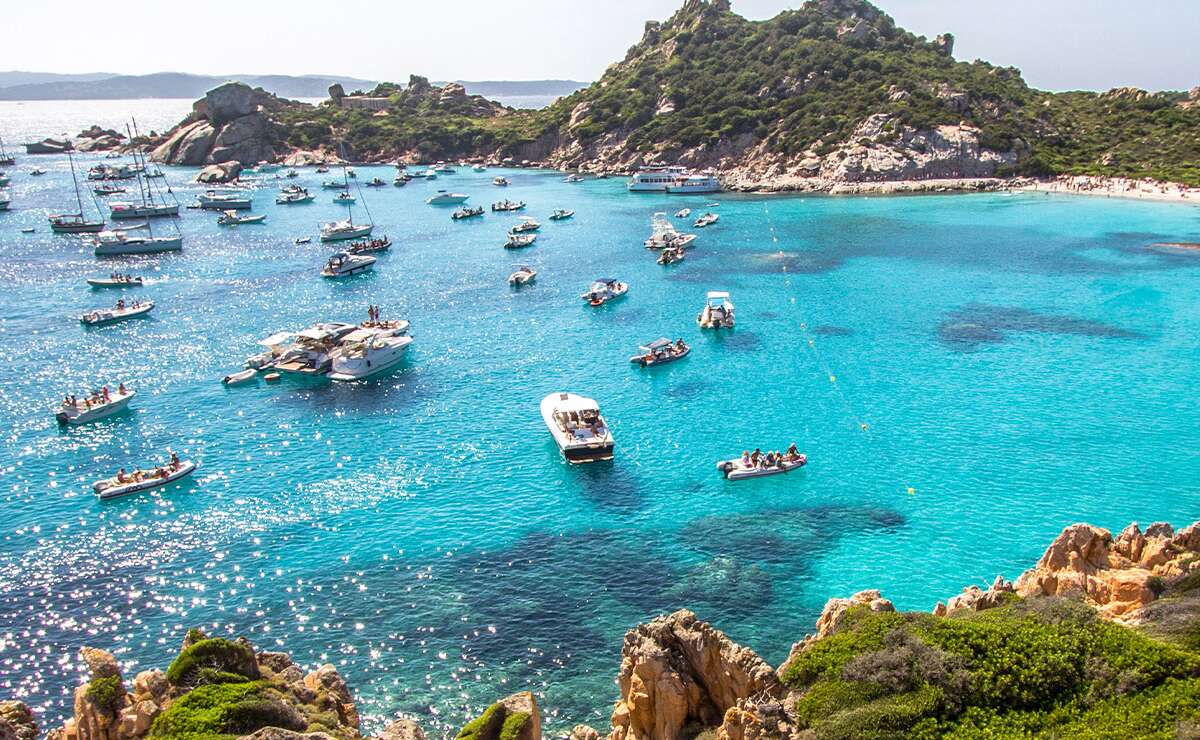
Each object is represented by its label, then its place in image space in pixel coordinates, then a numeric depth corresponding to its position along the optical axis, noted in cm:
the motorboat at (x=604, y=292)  9356
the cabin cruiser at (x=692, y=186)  17175
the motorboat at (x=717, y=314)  8312
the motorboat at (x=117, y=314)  8569
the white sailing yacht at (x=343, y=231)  12825
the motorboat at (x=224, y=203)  15600
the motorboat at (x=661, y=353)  7250
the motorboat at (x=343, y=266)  10581
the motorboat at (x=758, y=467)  5066
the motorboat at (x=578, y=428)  5341
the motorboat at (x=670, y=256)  11256
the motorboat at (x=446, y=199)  16462
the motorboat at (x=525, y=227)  13350
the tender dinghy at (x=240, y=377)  6838
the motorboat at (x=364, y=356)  7062
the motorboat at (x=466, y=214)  14850
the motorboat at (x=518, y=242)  12344
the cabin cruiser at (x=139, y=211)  14138
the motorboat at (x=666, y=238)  12025
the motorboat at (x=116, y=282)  10119
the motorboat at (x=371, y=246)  11719
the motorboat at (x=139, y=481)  4972
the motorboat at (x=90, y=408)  6034
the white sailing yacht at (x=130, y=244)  11956
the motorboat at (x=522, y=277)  10212
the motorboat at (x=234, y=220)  14262
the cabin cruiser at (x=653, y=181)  17462
